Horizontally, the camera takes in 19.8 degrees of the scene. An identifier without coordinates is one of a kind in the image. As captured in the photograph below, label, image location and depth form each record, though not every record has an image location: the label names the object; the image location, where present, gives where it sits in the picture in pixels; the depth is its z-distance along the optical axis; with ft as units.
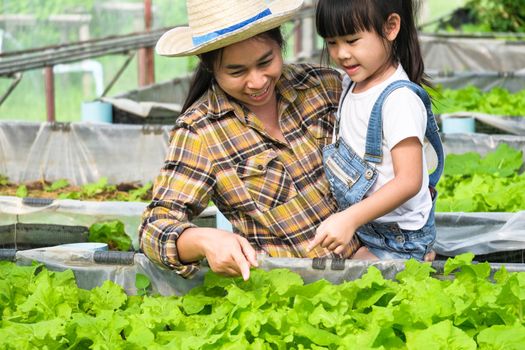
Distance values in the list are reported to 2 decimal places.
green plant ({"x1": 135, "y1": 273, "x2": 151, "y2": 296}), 15.18
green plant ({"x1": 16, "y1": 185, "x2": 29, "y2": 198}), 29.37
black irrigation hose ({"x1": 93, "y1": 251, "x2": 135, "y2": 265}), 15.44
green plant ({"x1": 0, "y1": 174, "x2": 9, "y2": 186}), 31.38
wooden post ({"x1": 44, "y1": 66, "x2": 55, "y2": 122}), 36.42
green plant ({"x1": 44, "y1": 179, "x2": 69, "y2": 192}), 30.61
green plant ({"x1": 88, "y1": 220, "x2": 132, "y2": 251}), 21.13
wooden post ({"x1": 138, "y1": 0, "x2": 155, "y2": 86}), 45.91
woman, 14.52
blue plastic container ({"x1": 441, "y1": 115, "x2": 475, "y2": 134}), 31.18
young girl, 14.59
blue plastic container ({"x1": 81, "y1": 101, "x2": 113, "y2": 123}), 34.42
